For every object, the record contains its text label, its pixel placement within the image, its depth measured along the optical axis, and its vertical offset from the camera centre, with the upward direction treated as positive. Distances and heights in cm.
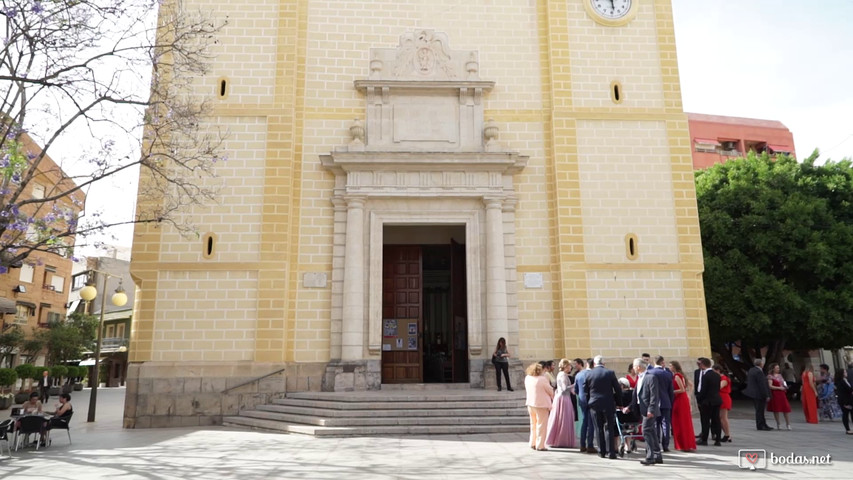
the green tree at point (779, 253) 1688 +278
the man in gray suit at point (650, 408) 773 -81
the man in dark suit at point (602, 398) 805 -69
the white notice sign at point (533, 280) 1443 +168
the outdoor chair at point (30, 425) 954 -119
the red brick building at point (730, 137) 3556 +1297
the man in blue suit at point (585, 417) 845 -102
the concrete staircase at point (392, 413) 1089 -126
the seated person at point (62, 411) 1021 -108
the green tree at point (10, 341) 2636 +51
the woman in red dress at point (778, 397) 1212 -104
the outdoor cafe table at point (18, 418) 954 -111
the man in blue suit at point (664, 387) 816 -55
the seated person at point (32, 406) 1019 -94
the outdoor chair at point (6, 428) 947 -124
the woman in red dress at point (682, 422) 884 -112
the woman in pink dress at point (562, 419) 899 -109
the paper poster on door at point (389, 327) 1538 +58
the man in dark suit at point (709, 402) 945 -87
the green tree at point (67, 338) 3114 +73
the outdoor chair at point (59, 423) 1014 -123
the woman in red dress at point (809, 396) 1335 -112
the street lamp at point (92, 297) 1525 +149
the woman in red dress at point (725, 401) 984 -92
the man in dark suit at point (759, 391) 1168 -88
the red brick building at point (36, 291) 2869 +324
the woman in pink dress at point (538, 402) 894 -81
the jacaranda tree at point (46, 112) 852 +386
